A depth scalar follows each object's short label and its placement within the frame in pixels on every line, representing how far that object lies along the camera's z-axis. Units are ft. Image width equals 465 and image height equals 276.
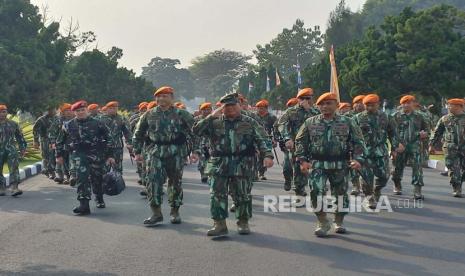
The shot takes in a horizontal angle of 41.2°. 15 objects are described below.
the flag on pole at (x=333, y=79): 71.26
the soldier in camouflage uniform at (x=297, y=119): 33.17
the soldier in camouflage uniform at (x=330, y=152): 25.39
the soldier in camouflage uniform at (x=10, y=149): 39.76
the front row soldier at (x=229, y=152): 25.89
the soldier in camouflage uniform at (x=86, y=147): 32.73
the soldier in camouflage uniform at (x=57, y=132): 42.42
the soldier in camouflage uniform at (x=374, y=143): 32.68
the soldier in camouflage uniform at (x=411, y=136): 35.91
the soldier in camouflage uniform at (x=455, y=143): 36.52
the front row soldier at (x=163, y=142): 28.45
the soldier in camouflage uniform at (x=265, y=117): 45.93
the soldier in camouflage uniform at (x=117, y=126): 43.98
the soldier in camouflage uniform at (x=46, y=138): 47.37
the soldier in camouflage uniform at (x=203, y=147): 29.30
